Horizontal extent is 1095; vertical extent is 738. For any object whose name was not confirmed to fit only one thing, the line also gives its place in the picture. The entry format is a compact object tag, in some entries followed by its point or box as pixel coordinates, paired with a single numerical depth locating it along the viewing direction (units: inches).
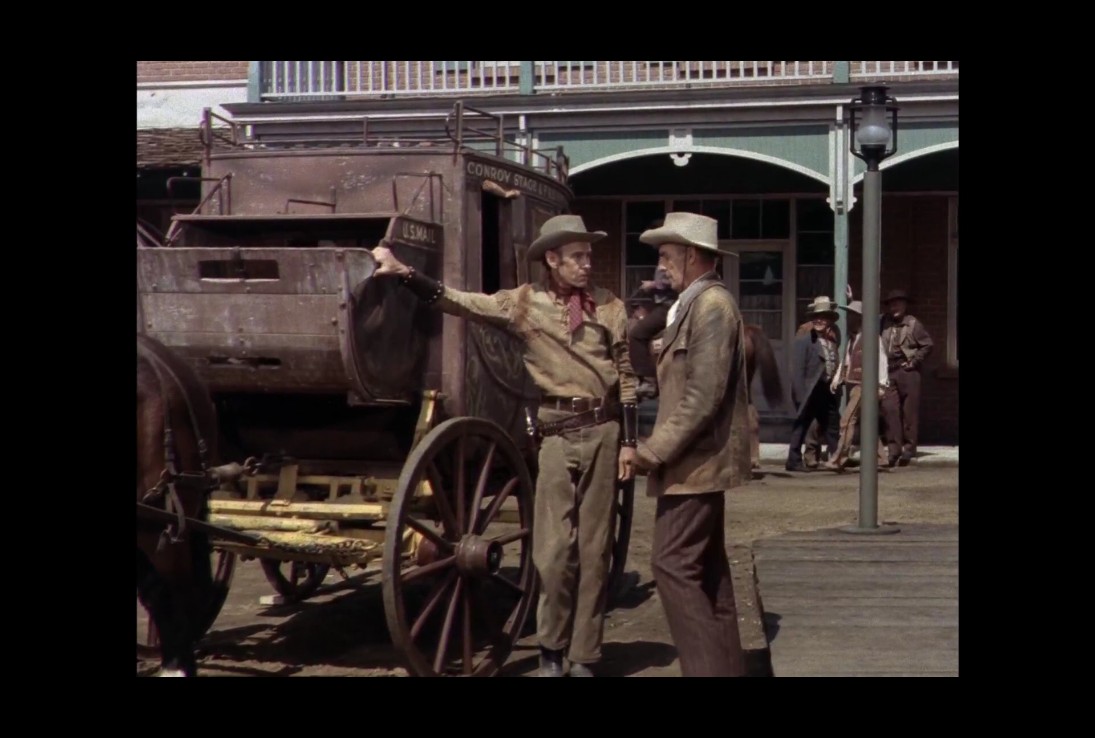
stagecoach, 243.1
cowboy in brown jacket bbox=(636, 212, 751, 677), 207.2
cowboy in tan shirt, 241.4
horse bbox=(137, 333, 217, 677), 231.0
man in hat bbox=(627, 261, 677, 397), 362.6
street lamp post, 349.4
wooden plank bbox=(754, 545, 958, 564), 298.2
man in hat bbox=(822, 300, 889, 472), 586.9
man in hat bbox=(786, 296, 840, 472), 586.6
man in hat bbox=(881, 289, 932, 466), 599.5
